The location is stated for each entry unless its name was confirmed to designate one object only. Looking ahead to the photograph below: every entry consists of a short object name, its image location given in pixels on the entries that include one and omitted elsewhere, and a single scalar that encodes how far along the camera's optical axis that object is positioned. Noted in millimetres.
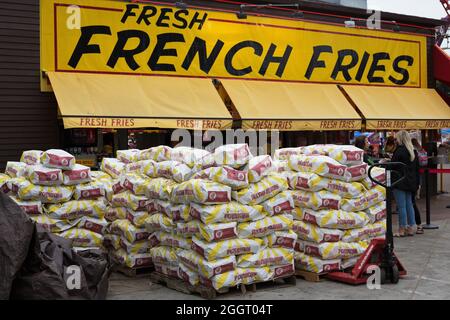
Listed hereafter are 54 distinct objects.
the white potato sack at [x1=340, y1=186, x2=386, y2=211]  8008
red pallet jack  7334
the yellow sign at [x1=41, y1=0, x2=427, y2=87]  12047
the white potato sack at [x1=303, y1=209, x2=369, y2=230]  7785
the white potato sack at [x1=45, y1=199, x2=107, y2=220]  8047
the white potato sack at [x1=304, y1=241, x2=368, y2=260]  7727
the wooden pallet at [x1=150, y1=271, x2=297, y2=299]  6872
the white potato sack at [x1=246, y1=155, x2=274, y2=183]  7293
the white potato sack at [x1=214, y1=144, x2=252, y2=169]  7125
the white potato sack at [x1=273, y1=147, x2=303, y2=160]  8947
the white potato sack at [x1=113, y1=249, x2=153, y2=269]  8227
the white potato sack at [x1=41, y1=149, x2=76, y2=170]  8133
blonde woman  10719
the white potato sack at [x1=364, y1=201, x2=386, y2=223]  8273
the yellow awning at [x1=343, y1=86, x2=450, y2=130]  15555
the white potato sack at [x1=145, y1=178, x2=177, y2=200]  7578
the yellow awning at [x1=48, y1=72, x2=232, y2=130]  11414
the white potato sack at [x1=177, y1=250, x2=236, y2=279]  6715
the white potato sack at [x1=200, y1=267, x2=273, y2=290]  6746
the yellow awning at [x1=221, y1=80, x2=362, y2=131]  13422
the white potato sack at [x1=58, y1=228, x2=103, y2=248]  8109
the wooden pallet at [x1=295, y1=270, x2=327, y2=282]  7742
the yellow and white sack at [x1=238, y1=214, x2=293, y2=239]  7051
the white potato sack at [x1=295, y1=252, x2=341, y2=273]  7730
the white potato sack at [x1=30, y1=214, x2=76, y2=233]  7922
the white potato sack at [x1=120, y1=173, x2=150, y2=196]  8305
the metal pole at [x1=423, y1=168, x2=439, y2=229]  11852
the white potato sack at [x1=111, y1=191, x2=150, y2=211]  8289
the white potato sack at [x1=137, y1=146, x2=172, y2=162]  8297
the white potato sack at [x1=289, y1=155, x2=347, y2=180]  7918
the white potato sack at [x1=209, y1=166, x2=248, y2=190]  6996
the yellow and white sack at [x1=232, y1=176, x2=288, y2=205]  7109
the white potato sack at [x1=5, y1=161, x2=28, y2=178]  8416
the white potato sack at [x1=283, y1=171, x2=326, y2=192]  7914
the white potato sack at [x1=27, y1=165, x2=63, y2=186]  8000
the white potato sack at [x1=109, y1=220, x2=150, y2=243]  8242
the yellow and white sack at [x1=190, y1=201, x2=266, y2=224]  6809
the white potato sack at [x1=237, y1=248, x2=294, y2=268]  7012
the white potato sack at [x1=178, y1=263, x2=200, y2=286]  7031
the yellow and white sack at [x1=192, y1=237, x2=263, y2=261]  6750
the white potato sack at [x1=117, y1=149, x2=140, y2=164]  9693
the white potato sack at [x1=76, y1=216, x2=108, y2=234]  8242
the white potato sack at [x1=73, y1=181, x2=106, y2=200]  8273
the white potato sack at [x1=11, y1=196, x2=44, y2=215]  7871
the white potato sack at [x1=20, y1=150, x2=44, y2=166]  8905
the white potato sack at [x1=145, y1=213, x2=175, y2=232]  7534
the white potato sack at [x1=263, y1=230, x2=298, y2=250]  7277
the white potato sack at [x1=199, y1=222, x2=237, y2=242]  6758
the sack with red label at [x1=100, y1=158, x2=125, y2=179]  9664
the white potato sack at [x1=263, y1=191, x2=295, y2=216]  7262
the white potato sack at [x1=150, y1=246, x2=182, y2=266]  7412
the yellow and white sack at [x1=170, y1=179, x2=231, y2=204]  6828
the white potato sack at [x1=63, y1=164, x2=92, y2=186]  8227
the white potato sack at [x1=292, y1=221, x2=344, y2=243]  7777
